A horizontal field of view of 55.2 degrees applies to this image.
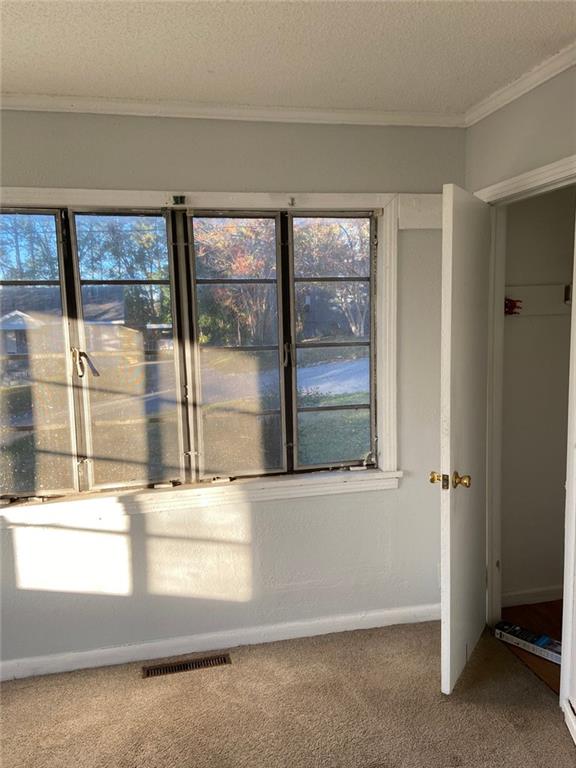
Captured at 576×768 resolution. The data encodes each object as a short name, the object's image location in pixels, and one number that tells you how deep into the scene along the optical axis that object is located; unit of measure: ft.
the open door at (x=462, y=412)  6.64
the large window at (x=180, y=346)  7.57
